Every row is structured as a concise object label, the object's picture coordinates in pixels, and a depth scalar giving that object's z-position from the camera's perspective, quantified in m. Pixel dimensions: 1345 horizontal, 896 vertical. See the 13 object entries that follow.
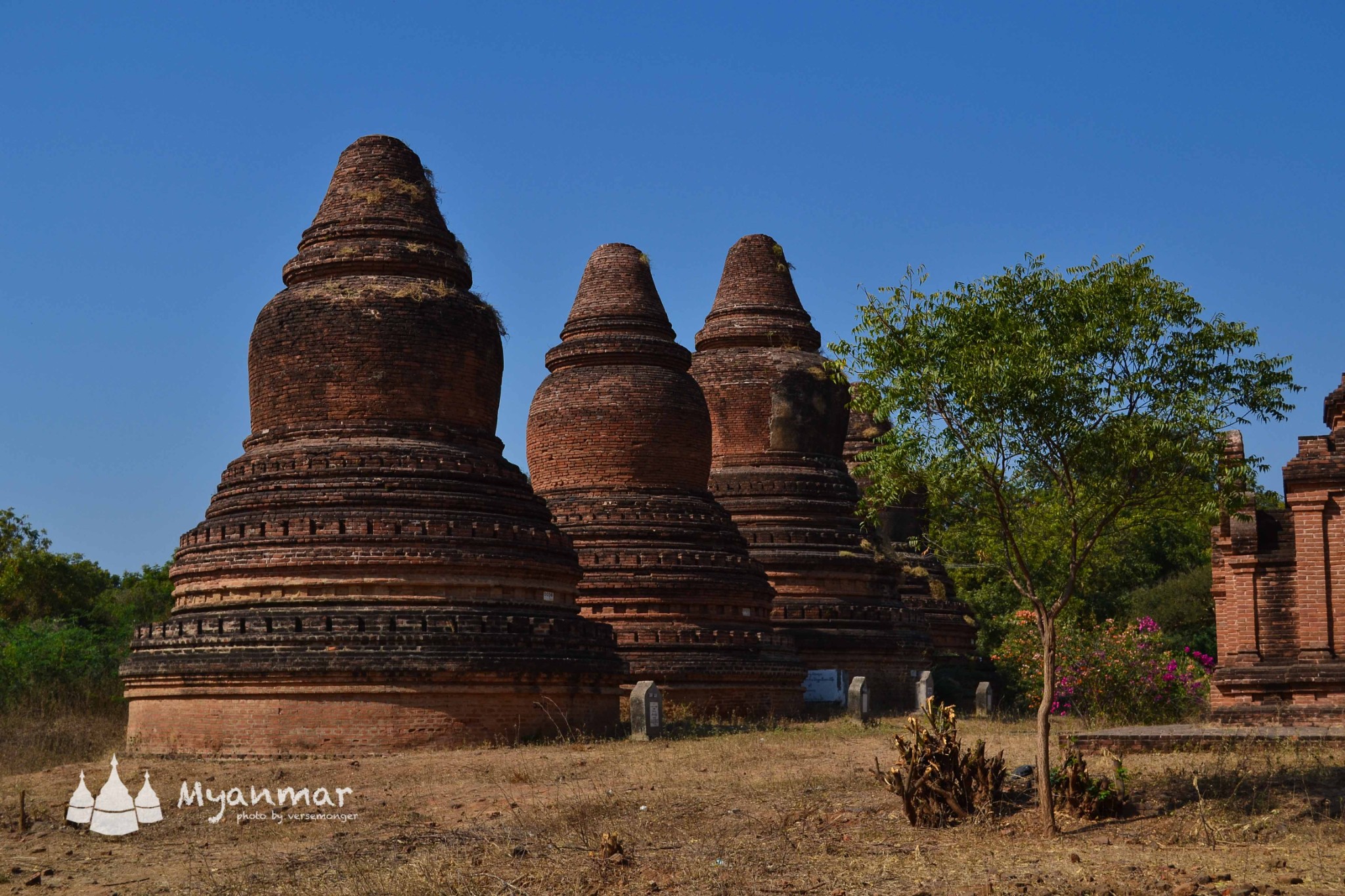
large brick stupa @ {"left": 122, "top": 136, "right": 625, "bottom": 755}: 19.61
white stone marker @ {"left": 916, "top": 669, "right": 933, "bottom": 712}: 29.89
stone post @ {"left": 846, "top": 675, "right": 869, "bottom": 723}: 26.49
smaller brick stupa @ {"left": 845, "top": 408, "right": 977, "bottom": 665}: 36.44
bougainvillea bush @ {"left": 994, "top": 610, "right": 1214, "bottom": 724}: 23.91
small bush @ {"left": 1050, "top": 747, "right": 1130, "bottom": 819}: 13.39
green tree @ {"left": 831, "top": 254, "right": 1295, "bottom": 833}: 13.51
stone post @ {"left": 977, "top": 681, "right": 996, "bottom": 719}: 32.28
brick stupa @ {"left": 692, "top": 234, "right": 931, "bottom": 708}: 30.73
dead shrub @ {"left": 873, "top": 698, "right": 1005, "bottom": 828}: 13.45
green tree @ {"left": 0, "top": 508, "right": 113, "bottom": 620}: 44.88
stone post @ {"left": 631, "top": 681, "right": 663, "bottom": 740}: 21.17
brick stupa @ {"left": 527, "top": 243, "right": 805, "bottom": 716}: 25.83
